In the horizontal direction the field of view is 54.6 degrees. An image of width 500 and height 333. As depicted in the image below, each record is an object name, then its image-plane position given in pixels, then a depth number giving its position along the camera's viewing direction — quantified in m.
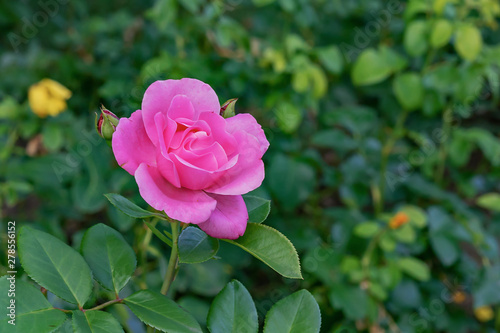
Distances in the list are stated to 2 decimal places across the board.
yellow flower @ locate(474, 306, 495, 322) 1.65
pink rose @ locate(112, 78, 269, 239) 0.40
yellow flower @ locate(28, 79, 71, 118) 1.34
